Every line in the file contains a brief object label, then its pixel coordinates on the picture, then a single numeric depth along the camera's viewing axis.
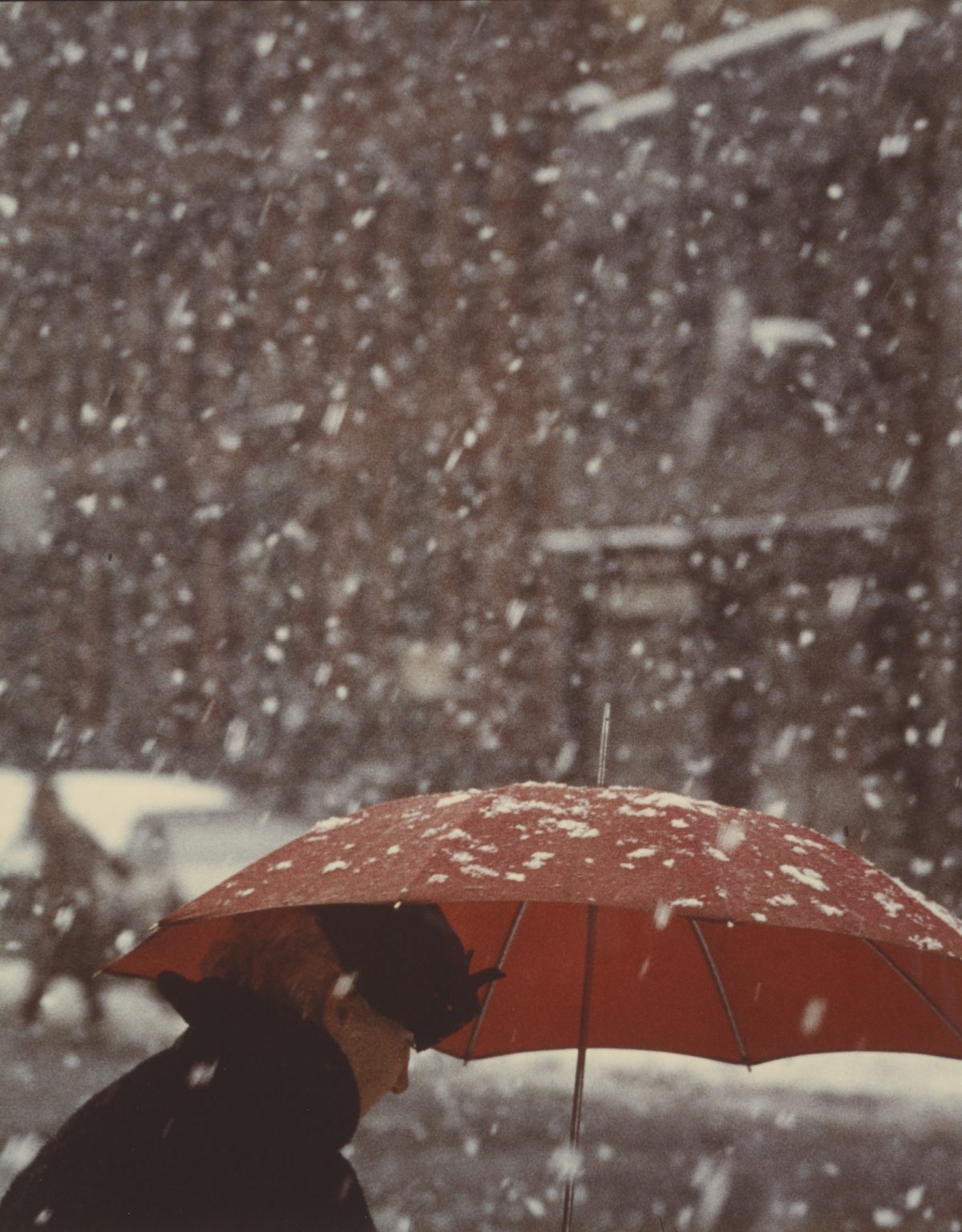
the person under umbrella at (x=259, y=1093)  4.87
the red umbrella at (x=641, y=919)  5.38
